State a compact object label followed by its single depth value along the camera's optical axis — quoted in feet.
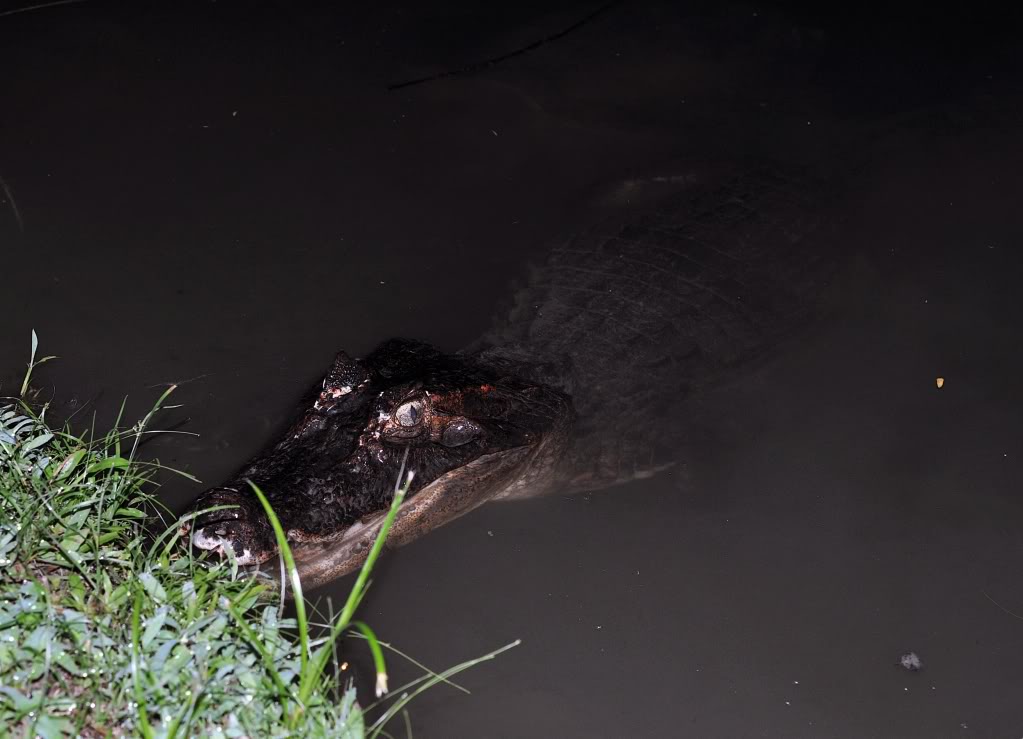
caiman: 9.65
